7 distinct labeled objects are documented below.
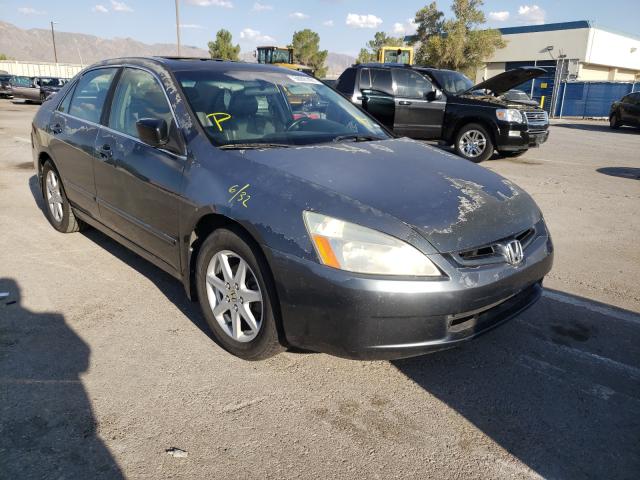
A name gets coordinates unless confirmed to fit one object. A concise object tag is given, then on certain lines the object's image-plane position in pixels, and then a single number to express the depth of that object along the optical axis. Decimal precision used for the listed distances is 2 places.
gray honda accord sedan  2.35
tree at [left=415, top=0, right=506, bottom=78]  47.19
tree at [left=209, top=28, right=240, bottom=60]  65.06
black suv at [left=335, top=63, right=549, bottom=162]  9.98
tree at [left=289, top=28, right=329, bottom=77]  71.94
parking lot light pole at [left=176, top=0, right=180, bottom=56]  38.06
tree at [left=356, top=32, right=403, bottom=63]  72.24
